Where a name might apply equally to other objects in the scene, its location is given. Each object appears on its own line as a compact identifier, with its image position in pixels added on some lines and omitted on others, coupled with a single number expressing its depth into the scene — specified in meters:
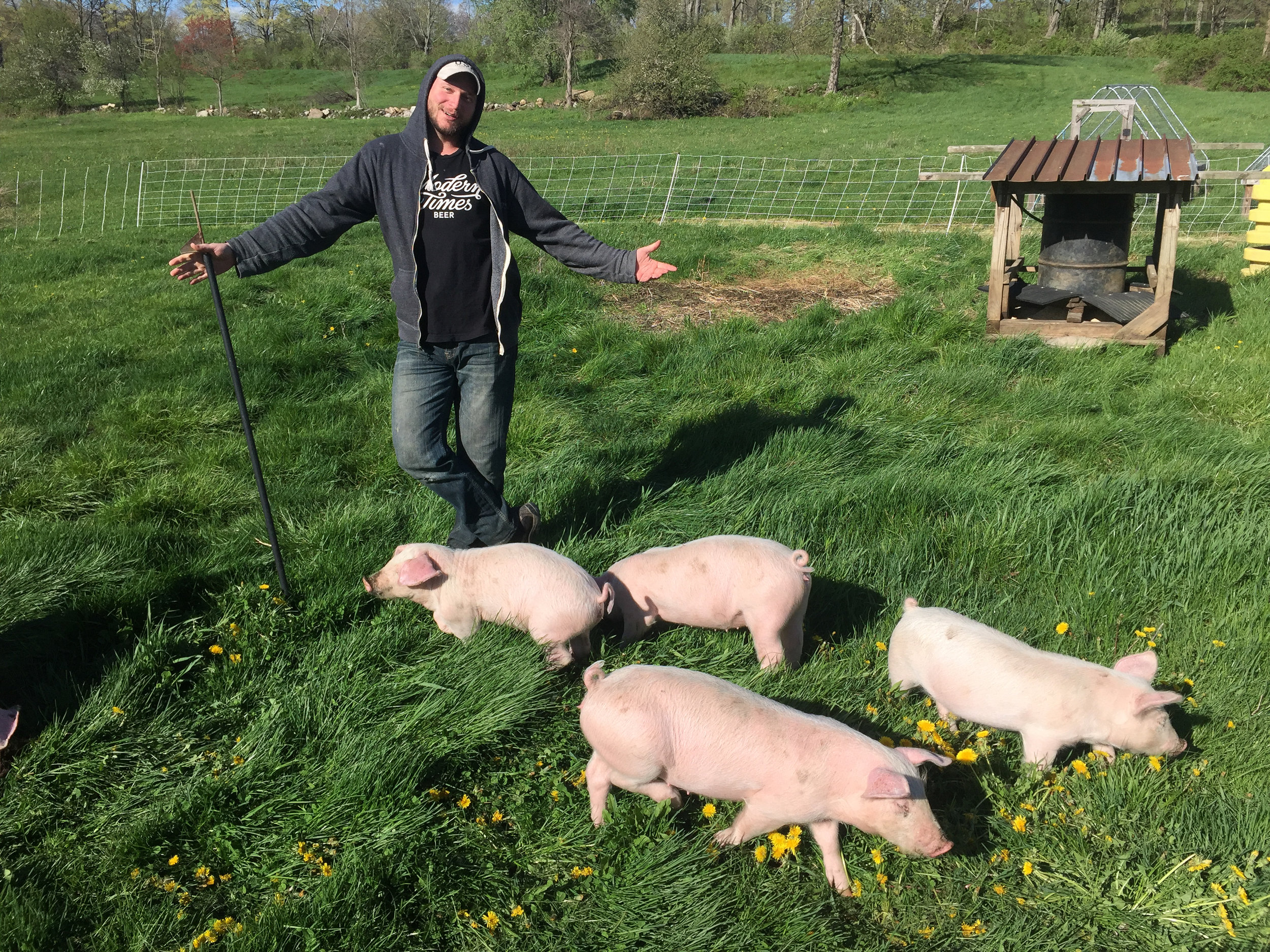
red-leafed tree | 52.25
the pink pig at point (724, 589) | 3.38
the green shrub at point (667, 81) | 36.16
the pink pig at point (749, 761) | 2.55
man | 3.80
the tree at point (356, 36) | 44.78
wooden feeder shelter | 7.07
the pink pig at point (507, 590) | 3.38
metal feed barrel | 7.65
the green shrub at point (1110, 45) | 47.66
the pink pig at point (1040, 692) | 2.90
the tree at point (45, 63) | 46.66
